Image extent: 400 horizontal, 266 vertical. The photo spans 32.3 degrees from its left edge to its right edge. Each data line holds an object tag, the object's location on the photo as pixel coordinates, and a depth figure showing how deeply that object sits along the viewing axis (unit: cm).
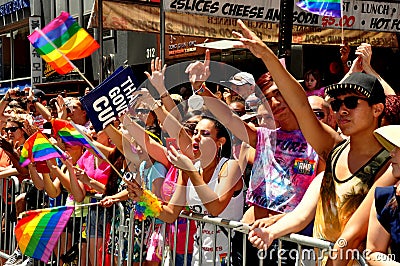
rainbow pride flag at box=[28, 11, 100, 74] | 610
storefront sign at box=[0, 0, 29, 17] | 2491
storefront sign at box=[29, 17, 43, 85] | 2106
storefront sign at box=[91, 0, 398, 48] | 874
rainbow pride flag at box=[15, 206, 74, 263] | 546
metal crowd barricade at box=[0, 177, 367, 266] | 443
